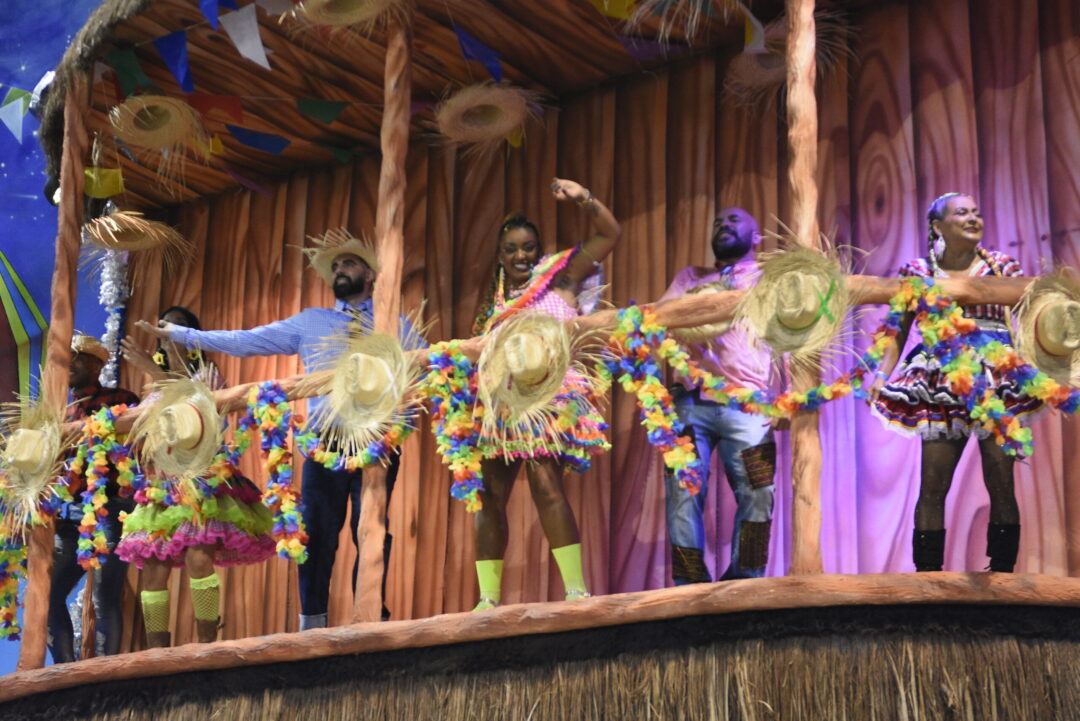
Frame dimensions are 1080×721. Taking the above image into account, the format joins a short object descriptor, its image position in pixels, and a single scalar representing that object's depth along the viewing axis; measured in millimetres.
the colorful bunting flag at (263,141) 7168
